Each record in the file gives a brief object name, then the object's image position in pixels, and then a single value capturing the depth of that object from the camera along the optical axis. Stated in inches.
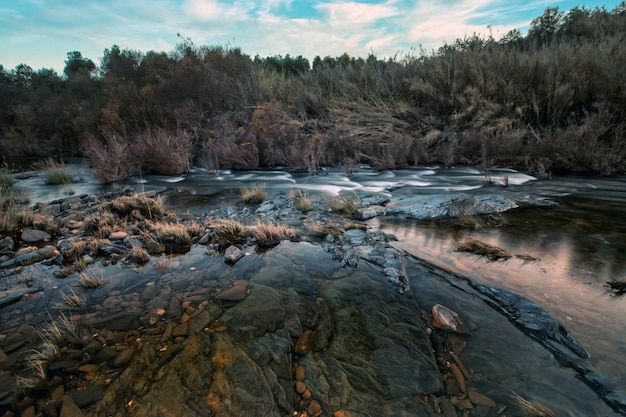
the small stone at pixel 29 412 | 74.0
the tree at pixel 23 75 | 1087.6
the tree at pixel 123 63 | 685.3
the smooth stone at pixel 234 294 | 120.7
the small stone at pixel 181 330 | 100.7
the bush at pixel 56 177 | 368.5
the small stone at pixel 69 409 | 73.9
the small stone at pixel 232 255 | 151.1
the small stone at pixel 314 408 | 76.7
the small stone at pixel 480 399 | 76.9
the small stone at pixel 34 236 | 180.1
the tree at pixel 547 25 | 628.6
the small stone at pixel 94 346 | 94.4
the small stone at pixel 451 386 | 81.1
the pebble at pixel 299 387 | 81.8
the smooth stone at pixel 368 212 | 218.9
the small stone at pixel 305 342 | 96.0
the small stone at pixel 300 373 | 85.4
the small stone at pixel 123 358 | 88.9
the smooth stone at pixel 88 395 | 76.8
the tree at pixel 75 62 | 1250.6
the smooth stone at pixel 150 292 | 121.9
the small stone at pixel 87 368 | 87.1
